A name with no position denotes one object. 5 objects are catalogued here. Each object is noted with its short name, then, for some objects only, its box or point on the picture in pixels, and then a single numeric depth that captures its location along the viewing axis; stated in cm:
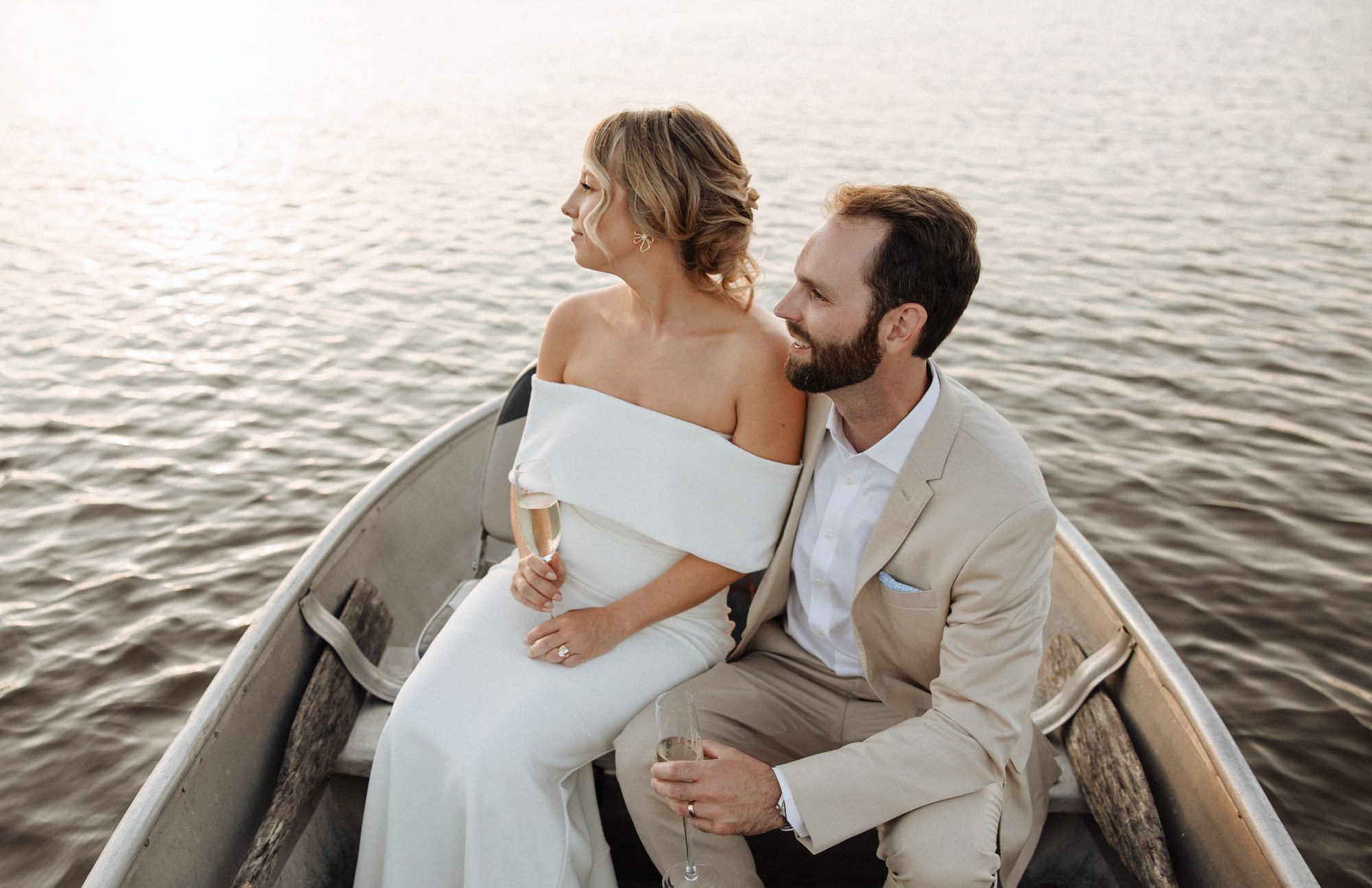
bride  227
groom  205
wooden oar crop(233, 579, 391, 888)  242
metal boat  215
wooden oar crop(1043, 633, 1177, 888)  237
